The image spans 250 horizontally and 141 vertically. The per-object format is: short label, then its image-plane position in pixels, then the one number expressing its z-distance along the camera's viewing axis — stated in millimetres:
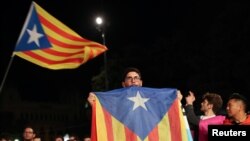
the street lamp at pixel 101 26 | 26662
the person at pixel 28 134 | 9305
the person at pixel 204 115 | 6043
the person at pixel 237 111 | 5757
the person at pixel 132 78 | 6246
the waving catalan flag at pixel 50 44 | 10445
